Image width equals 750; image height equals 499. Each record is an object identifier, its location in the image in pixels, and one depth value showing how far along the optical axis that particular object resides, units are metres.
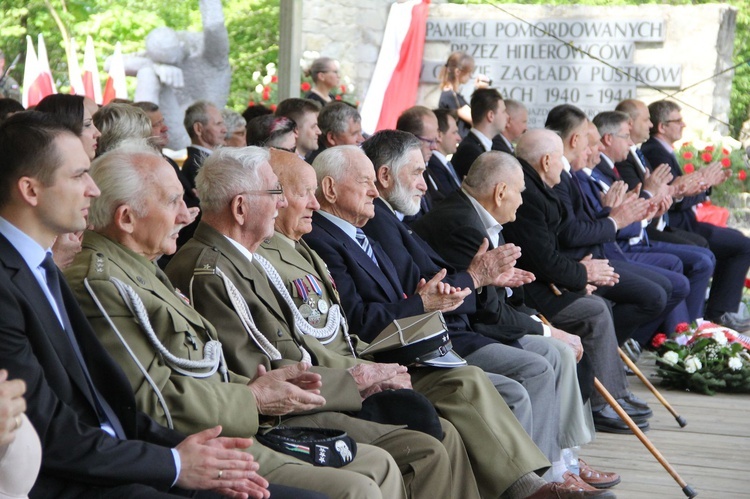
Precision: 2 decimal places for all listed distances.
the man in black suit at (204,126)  11.16
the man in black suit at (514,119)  14.84
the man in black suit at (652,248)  12.24
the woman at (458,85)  15.82
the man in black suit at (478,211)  8.20
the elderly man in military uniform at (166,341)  4.55
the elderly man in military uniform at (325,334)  5.84
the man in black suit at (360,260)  6.83
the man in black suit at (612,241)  10.39
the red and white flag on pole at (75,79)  19.74
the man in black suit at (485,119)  13.50
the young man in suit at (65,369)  3.85
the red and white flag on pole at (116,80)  18.84
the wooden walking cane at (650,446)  7.36
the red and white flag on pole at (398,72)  22.96
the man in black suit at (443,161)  11.94
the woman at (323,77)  14.20
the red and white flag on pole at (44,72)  17.93
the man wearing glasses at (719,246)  13.57
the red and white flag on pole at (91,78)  19.40
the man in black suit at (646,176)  12.58
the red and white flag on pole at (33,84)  17.45
